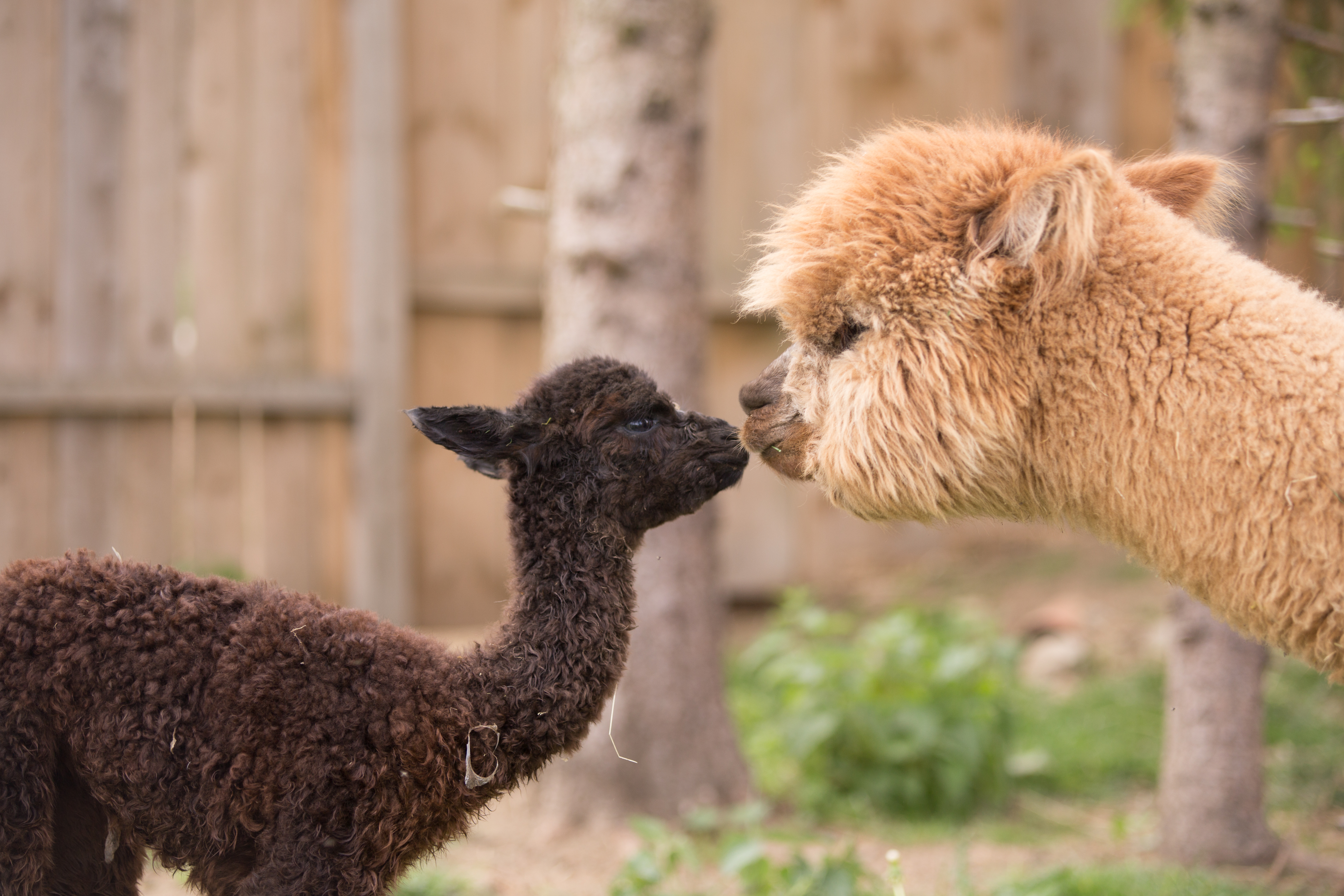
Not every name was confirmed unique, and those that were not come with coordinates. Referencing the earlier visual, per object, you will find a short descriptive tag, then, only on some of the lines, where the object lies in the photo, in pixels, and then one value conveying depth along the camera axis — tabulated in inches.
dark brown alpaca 183.0
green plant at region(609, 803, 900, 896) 280.7
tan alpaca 174.9
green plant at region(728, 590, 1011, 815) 416.8
